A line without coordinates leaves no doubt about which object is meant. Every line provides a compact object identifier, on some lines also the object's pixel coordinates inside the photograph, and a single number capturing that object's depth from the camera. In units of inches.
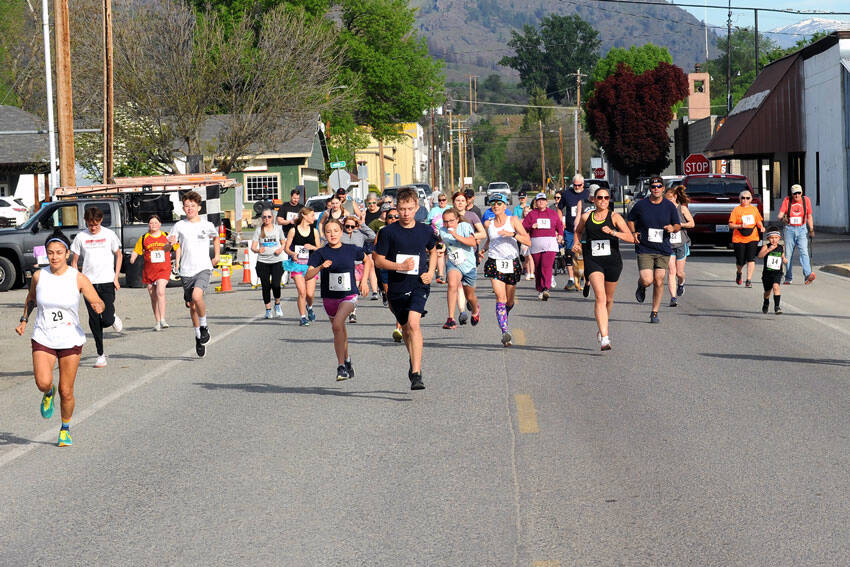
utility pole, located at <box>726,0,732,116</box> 2548.7
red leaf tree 3341.5
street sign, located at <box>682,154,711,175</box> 1967.3
